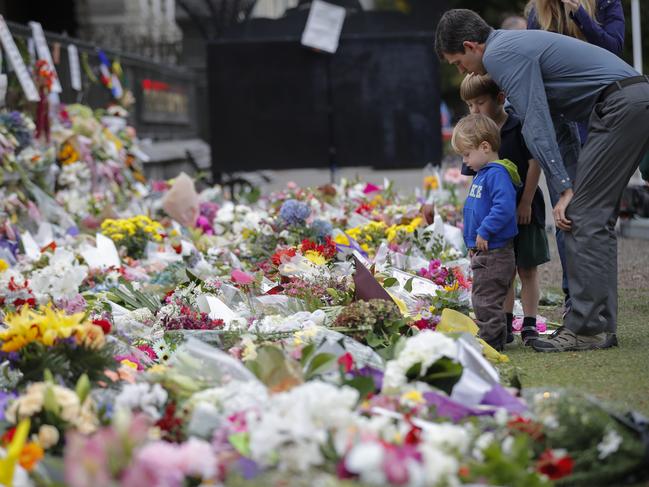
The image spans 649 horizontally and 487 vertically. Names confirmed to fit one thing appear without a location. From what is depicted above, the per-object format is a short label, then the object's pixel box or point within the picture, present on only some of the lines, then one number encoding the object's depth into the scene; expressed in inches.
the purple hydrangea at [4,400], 239.9
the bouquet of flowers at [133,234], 571.8
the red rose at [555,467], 204.8
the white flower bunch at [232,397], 230.8
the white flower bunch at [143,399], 235.6
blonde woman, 405.7
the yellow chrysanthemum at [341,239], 492.3
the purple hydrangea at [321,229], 504.4
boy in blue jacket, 367.2
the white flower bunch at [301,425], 197.3
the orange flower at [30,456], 206.2
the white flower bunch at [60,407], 226.7
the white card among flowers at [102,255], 511.8
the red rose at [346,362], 256.8
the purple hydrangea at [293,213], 512.1
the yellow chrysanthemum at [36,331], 254.8
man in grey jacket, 346.9
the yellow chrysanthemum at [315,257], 420.8
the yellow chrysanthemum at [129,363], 286.4
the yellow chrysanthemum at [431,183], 678.1
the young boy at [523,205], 389.4
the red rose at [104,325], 273.3
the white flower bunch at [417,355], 253.6
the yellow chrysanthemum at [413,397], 237.3
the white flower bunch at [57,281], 442.6
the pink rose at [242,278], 409.4
